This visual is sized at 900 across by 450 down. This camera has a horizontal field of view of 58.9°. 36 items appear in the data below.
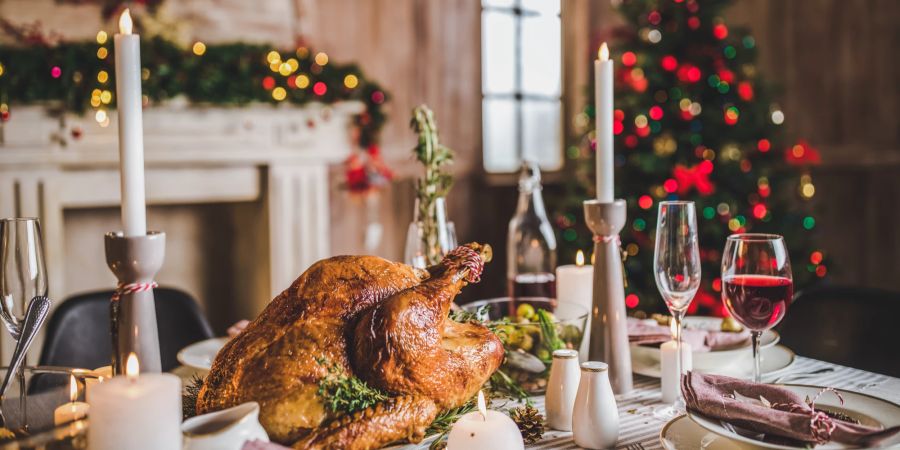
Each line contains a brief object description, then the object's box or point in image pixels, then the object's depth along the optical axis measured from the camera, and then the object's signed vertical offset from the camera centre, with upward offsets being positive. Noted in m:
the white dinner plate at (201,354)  1.27 -0.28
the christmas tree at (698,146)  3.30 +0.15
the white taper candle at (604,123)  1.20 +0.09
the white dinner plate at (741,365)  1.23 -0.29
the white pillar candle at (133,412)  0.66 -0.19
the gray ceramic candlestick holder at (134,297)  0.80 -0.11
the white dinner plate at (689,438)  0.90 -0.30
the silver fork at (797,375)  1.24 -0.31
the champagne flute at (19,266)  1.03 -0.10
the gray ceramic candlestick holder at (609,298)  1.18 -0.17
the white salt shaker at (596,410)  0.94 -0.27
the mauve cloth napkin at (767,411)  0.83 -0.25
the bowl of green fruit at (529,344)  1.14 -0.23
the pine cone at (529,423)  0.97 -0.30
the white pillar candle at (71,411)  0.84 -0.23
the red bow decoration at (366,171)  3.75 +0.07
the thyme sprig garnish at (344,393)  0.85 -0.22
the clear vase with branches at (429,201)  1.37 -0.03
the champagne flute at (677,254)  1.09 -0.10
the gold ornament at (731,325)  1.35 -0.25
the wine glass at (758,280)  1.04 -0.13
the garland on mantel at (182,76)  2.88 +0.44
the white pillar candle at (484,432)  0.82 -0.26
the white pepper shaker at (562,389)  1.01 -0.26
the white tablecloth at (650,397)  0.98 -0.32
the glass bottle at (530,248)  1.53 -0.13
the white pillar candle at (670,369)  1.13 -0.27
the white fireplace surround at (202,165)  2.97 +0.10
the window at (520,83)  4.38 +0.56
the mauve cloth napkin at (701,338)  1.28 -0.26
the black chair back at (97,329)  1.74 -0.32
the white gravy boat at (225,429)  0.70 -0.22
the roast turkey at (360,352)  0.85 -0.19
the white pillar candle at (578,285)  1.33 -0.17
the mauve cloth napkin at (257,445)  0.73 -0.24
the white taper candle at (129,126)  0.80 +0.06
